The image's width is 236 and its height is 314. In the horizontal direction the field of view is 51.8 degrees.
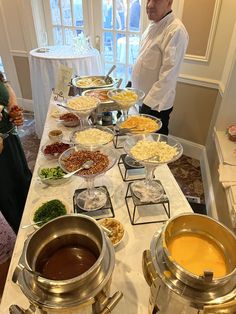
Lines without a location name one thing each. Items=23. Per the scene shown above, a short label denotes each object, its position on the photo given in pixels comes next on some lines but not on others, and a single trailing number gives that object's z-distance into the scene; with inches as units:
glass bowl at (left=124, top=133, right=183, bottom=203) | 37.1
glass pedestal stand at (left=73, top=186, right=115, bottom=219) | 38.3
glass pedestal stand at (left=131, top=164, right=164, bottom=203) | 38.2
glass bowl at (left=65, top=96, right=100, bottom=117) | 54.1
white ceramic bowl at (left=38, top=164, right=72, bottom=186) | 43.6
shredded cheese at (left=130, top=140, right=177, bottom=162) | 37.3
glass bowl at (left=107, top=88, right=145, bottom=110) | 56.7
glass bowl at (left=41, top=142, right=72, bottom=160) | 50.4
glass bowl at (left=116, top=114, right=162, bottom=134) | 50.6
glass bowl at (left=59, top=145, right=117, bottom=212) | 37.2
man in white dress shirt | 71.5
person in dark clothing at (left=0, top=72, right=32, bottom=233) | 55.9
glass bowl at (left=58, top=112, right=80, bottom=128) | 62.6
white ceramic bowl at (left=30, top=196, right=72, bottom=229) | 36.2
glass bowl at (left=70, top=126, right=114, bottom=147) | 44.1
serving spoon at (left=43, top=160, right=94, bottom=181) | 36.4
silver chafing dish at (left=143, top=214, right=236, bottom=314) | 20.3
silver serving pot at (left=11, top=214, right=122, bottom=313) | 20.2
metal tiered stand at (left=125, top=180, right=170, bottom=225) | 37.4
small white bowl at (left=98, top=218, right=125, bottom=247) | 33.2
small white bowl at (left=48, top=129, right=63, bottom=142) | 55.7
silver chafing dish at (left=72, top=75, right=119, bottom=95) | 69.9
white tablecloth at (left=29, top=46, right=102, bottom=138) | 101.6
